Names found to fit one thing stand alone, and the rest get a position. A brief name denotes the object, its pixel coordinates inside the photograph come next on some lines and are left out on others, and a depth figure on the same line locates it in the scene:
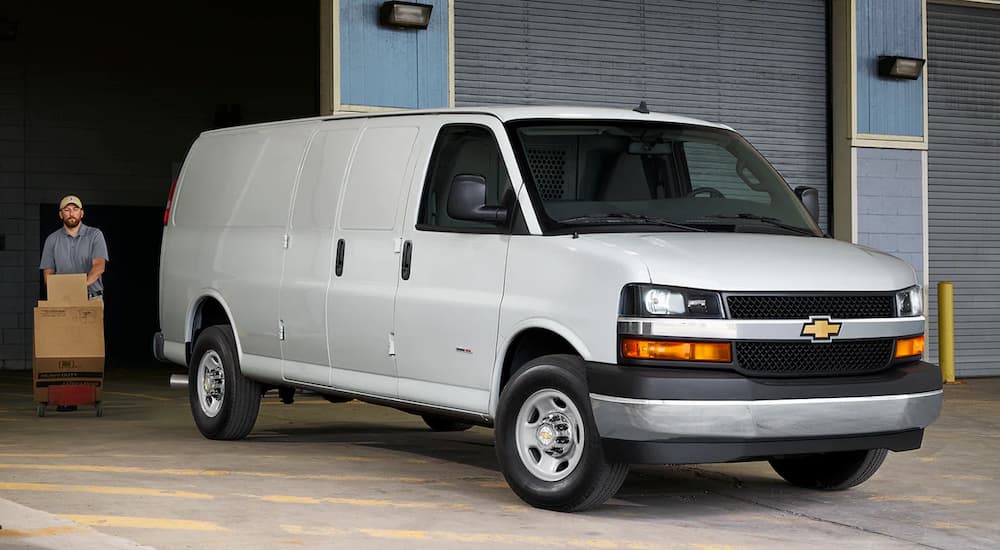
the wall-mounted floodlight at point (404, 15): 13.96
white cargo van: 6.89
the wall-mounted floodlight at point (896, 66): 16.89
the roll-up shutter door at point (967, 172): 18.05
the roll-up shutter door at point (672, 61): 14.93
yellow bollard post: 17.00
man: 12.81
